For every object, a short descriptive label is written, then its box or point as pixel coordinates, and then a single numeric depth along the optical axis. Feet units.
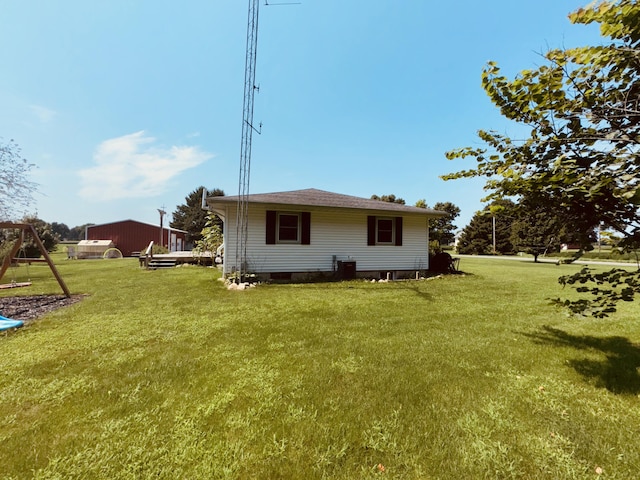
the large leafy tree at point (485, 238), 115.75
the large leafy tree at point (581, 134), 5.94
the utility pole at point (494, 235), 115.47
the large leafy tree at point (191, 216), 136.36
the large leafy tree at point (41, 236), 60.54
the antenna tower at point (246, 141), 28.32
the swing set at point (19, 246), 20.47
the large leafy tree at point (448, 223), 151.84
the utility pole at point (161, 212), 84.12
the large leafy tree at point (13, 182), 40.29
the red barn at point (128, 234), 97.50
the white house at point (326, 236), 31.91
